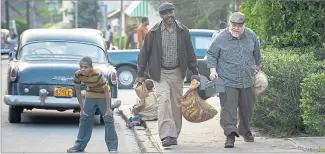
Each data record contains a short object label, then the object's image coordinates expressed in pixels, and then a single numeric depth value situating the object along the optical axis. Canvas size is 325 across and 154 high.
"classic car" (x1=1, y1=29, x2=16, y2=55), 44.69
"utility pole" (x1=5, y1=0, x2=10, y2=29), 58.02
